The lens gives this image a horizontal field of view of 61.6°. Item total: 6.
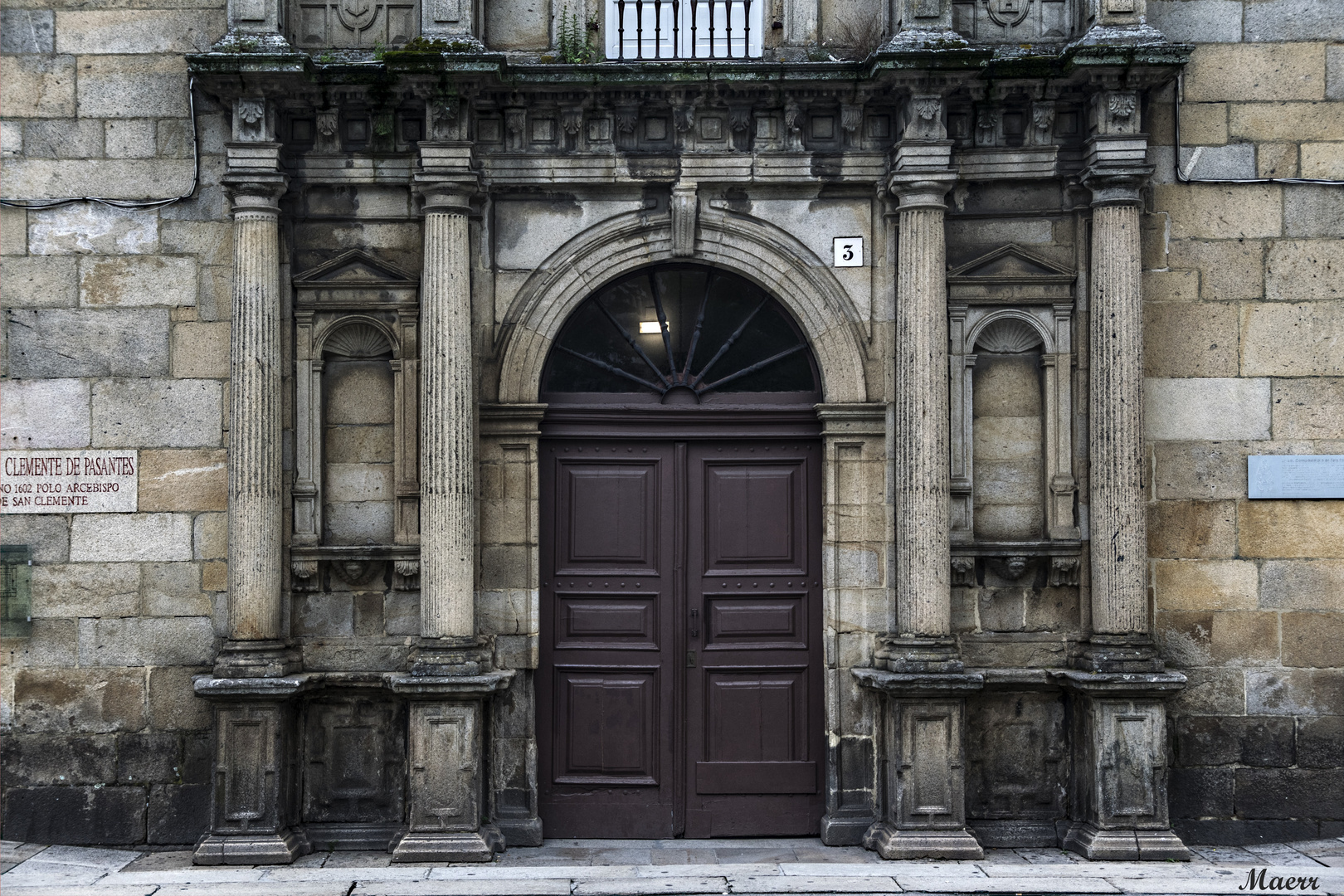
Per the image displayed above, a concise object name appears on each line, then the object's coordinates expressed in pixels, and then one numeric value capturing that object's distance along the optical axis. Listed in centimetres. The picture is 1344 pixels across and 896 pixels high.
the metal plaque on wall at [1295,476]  711
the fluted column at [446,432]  680
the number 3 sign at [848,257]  720
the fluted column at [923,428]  682
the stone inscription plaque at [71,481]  711
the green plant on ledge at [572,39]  709
